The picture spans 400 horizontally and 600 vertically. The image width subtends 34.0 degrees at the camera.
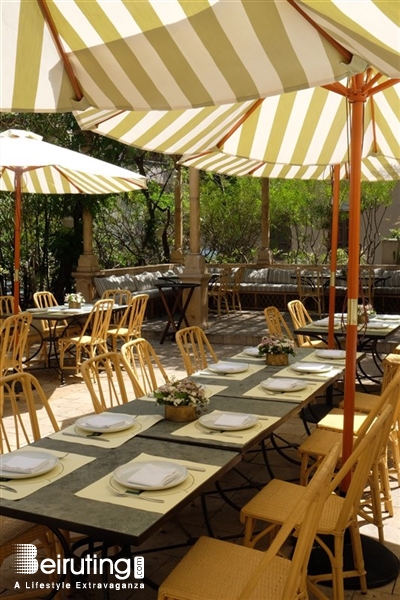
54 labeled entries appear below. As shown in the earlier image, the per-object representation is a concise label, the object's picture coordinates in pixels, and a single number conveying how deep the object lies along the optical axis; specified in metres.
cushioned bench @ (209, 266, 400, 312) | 12.04
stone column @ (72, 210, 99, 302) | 10.46
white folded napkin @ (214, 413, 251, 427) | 2.75
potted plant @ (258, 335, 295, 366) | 4.17
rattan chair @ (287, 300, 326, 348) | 6.42
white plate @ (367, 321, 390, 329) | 6.11
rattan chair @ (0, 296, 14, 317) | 7.22
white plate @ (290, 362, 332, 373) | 3.89
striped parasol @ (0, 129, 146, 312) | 6.00
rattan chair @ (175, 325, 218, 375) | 4.24
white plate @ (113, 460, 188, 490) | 2.11
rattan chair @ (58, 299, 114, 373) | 6.84
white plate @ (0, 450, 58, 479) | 2.24
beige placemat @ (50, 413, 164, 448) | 2.63
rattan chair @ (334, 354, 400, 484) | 3.84
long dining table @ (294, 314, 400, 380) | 5.80
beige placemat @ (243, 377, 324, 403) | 3.28
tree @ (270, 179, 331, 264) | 17.27
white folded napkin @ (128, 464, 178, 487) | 2.13
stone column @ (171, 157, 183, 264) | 13.34
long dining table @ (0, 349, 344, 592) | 1.93
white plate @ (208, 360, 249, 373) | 3.95
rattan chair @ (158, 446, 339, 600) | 1.79
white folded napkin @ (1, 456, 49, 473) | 2.26
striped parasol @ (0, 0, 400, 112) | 2.19
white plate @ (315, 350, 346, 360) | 4.44
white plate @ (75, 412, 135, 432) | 2.74
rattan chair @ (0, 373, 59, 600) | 2.41
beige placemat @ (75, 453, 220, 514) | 2.02
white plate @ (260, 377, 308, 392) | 3.41
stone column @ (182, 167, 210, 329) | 10.10
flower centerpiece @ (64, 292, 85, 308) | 7.48
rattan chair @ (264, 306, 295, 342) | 5.64
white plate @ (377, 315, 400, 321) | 6.80
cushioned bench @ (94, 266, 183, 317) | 10.57
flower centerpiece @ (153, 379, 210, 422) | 2.88
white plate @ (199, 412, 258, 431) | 2.72
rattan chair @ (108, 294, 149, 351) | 7.15
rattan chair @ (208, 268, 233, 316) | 11.78
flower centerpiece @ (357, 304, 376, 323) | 6.12
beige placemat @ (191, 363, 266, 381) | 3.85
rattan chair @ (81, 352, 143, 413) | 3.17
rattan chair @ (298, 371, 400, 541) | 3.10
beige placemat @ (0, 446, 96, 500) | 2.12
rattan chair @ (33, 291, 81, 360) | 7.49
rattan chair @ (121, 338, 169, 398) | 3.70
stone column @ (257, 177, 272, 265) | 13.48
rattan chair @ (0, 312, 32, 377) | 5.15
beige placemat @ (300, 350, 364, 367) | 4.29
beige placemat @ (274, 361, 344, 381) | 3.77
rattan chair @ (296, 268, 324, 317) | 10.81
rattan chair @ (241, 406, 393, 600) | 2.43
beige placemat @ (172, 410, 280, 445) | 2.62
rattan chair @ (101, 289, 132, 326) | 8.03
